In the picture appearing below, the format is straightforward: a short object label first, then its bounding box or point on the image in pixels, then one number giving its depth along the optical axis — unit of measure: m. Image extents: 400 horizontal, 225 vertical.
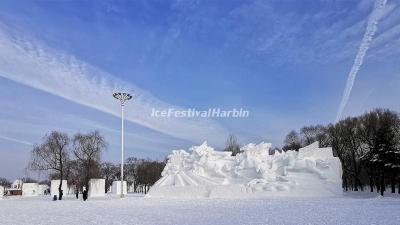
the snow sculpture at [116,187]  47.33
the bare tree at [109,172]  77.82
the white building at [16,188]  72.68
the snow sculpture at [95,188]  41.62
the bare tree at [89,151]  45.00
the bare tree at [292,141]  56.33
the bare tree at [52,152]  43.16
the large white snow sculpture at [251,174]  29.69
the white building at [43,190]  68.74
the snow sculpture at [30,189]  63.22
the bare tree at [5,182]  99.89
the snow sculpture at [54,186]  43.09
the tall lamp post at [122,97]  36.75
